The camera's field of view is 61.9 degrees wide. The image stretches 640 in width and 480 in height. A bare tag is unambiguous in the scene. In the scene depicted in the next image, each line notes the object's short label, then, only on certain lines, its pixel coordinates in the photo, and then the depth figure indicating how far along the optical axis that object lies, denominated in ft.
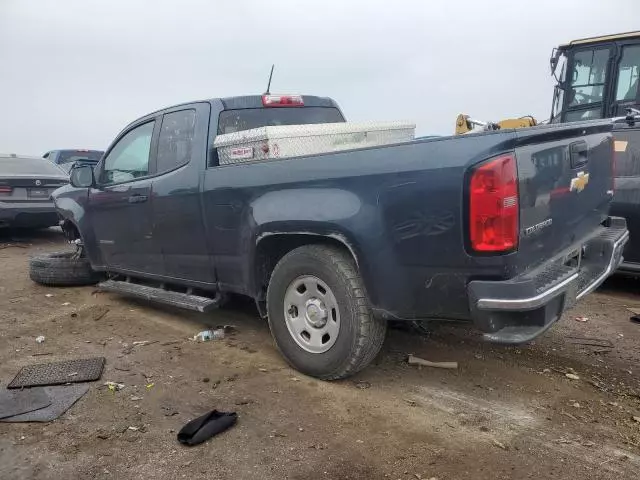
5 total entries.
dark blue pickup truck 8.79
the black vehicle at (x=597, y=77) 28.48
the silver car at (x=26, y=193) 28.12
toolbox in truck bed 12.23
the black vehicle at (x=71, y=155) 51.51
